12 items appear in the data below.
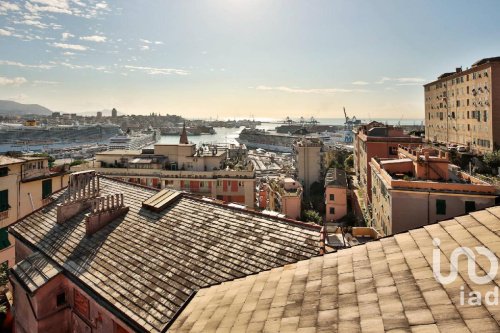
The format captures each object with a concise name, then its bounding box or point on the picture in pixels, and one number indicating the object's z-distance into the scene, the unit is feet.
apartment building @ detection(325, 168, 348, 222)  123.34
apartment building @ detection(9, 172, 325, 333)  26.61
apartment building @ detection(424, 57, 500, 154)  139.54
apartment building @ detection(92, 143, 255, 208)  119.14
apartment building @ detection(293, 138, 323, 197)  181.88
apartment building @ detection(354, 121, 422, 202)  119.85
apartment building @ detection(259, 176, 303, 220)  119.55
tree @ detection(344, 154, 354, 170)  205.24
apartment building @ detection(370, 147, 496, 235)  65.10
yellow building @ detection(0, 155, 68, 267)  61.26
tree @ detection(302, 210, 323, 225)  116.26
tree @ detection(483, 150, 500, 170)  119.85
